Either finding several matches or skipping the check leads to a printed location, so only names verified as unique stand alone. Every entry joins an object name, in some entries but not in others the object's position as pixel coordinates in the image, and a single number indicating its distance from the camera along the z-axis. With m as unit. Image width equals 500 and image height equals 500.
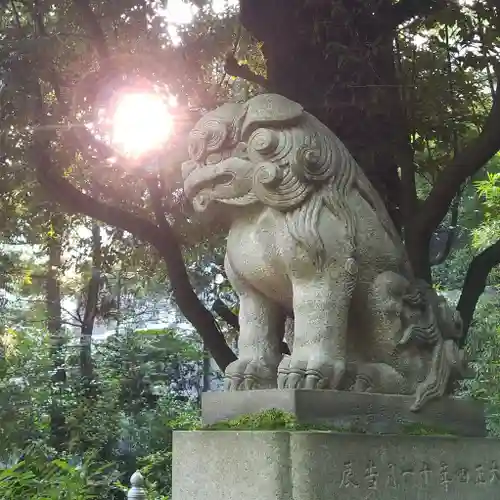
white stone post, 6.13
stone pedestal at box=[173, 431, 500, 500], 2.43
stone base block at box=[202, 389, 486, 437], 2.58
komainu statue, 2.81
